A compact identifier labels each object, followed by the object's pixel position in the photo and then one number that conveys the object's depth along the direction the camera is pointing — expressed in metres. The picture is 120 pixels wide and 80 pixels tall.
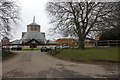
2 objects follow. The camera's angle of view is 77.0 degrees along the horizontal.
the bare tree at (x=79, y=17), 11.65
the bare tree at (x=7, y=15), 10.11
